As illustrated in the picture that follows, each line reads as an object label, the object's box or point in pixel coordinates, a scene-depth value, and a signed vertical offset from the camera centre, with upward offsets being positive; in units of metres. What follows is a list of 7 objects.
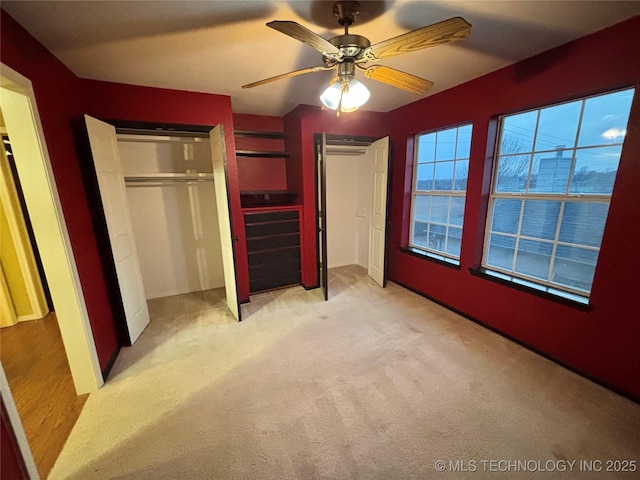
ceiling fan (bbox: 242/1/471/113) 1.12 +0.69
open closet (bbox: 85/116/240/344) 2.37 -0.26
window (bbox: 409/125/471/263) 2.83 -0.04
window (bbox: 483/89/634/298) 1.82 -0.04
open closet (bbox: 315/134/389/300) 3.16 -0.20
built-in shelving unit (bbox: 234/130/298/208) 3.41 +0.30
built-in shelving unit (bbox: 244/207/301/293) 3.27 -0.74
